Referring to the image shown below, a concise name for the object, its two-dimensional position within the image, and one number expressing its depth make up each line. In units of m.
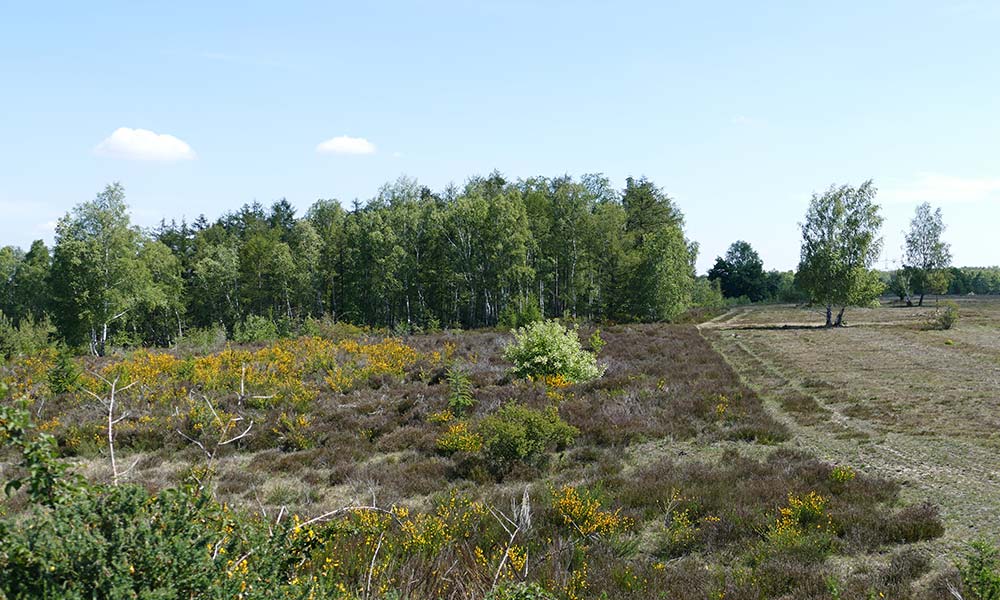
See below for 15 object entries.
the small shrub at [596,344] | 25.59
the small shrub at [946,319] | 38.03
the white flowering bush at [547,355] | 19.11
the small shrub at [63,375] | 18.41
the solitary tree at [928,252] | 62.38
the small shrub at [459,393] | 15.39
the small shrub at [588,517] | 7.71
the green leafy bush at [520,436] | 11.20
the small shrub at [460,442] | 12.12
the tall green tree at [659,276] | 45.12
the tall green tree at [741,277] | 91.69
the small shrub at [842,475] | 9.44
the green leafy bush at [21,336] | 36.91
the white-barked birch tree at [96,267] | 39.06
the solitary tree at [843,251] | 40.94
